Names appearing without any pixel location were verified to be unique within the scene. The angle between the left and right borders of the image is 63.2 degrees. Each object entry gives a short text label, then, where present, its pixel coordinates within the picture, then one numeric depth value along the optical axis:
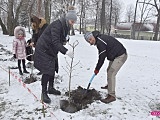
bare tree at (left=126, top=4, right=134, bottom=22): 47.17
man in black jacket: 2.47
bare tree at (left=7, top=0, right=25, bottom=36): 12.26
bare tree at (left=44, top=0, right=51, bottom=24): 10.64
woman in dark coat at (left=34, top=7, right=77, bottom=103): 2.31
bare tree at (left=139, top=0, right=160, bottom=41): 19.81
